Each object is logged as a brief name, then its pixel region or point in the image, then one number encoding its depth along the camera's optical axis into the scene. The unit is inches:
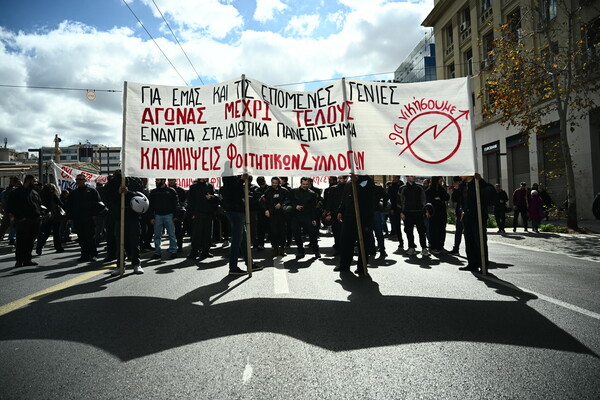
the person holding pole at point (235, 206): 260.1
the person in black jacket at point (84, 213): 323.0
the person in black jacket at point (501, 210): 521.0
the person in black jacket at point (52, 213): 406.9
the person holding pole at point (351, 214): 257.3
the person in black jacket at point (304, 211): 340.5
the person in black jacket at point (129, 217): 268.1
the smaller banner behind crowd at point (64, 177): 570.3
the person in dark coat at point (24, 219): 315.3
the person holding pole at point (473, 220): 255.4
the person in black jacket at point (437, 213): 354.6
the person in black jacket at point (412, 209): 341.1
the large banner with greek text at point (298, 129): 238.1
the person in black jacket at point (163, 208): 344.8
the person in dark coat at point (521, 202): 556.4
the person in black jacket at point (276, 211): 353.4
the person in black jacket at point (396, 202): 382.6
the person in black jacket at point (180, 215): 378.1
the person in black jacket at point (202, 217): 339.6
